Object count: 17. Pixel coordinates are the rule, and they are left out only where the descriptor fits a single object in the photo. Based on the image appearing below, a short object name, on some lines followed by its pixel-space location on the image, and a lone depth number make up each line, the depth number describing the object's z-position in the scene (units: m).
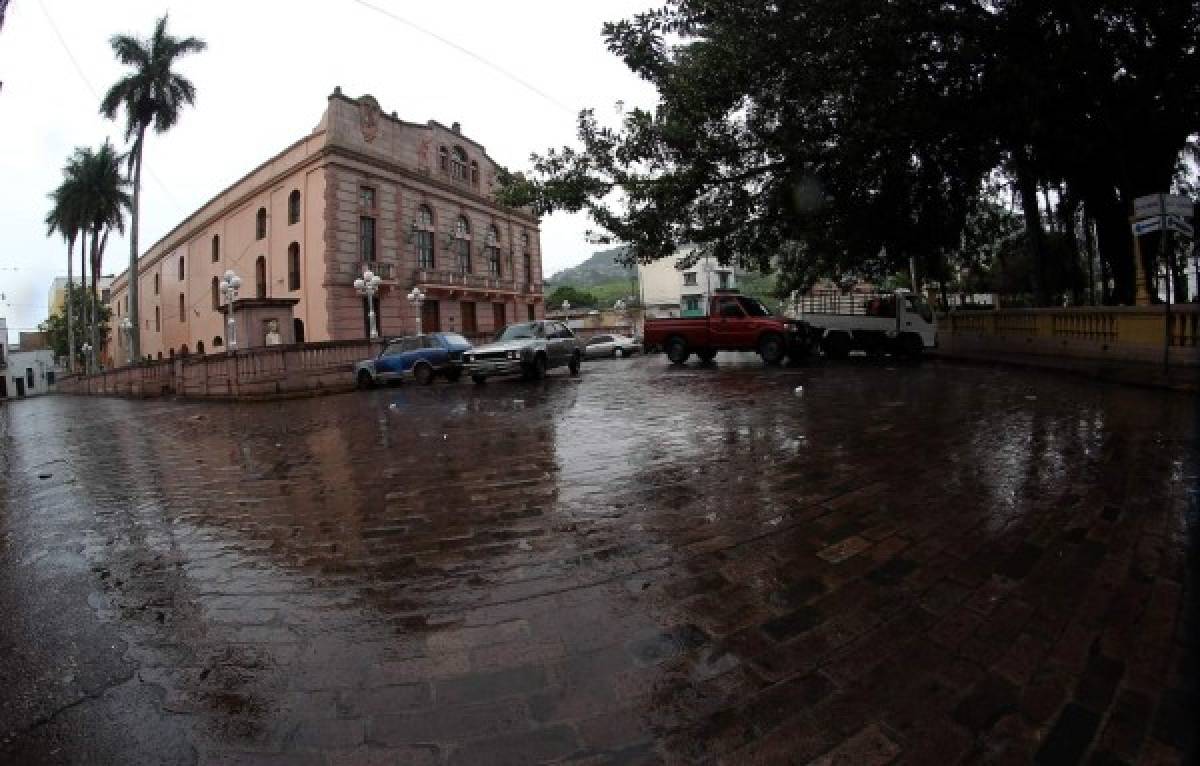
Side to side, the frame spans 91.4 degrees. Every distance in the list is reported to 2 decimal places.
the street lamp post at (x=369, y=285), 23.33
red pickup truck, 16.94
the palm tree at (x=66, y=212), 38.09
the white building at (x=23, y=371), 55.28
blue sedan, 18.58
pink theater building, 27.73
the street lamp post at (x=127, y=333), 45.09
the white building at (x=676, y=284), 66.31
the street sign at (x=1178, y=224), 9.62
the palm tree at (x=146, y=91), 27.91
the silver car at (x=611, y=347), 33.25
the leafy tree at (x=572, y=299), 80.51
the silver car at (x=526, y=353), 16.09
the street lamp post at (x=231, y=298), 20.25
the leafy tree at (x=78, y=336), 57.84
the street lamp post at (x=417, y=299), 28.08
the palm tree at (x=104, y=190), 37.84
